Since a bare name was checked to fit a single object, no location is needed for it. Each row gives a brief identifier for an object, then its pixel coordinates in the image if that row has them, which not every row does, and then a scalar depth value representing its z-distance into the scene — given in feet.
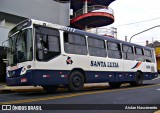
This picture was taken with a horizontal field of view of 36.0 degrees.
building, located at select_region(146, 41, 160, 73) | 138.78
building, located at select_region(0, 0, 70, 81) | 66.80
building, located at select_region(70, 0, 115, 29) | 93.76
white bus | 32.78
